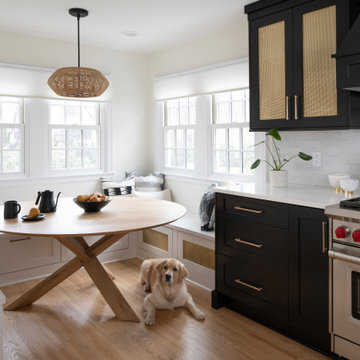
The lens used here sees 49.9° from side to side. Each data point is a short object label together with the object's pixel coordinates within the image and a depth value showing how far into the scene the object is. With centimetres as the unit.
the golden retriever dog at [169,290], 291
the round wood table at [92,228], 253
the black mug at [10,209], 282
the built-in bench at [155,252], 345
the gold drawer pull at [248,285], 273
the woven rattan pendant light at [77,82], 303
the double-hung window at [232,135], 383
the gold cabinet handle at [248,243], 270
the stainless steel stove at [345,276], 213
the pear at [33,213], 277
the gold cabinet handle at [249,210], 267
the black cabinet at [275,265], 236
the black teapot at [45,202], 308
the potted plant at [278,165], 287
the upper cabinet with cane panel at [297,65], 256
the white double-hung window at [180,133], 449
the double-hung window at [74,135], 435
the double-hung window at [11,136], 402
